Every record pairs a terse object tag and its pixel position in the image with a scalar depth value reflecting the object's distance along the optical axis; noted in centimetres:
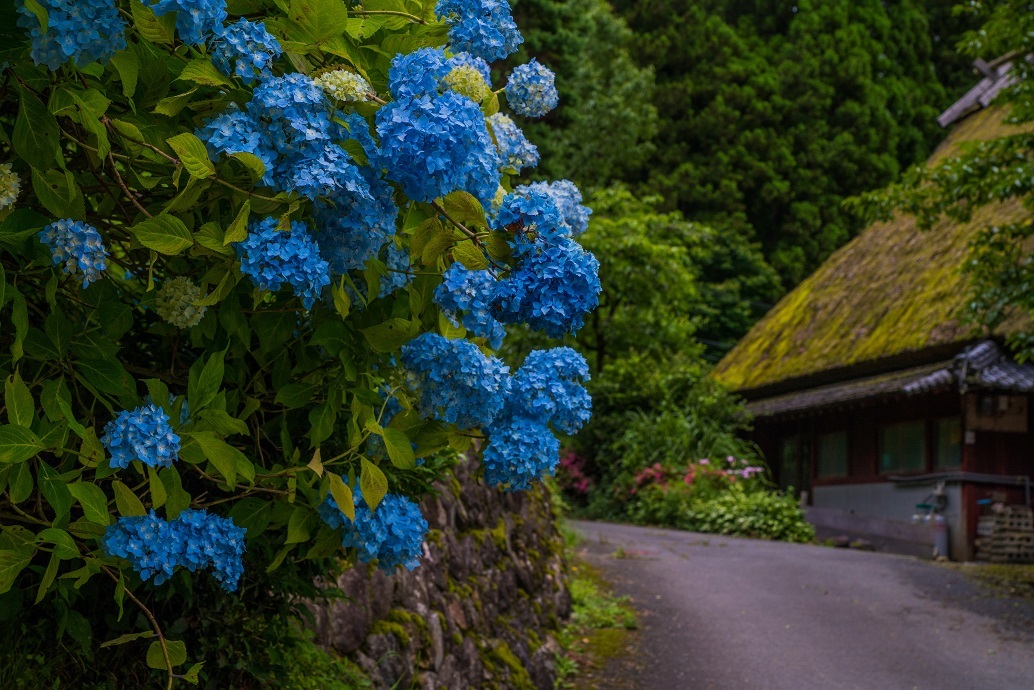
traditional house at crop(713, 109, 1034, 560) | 1403
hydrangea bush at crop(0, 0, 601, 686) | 203
